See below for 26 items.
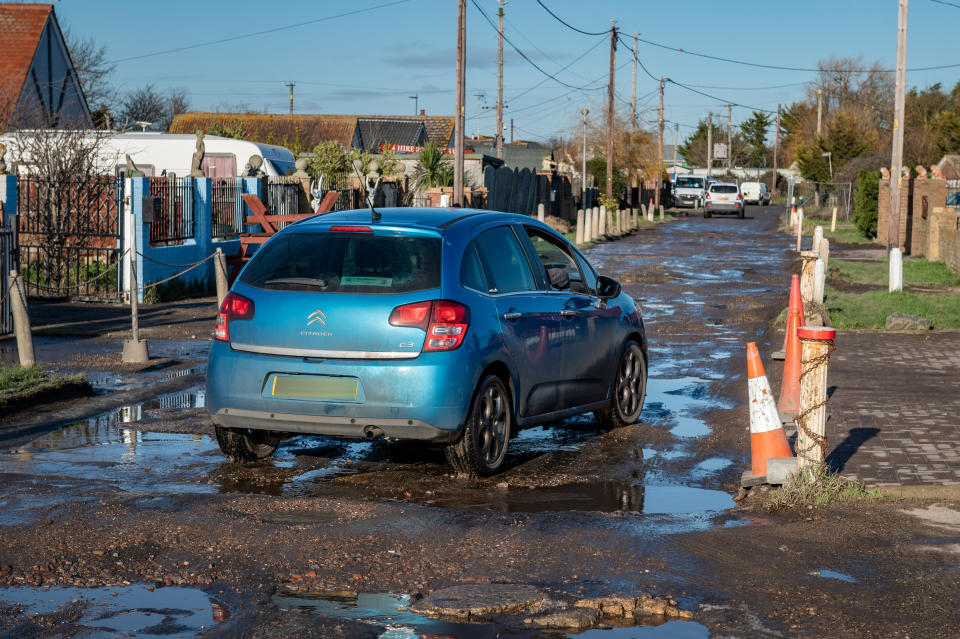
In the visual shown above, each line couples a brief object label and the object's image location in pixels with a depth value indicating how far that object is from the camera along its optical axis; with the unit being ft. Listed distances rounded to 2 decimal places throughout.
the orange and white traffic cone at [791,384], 30.83
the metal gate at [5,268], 44.93
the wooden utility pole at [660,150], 259.70
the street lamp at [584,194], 183.54
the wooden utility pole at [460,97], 97.40
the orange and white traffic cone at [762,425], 24.02
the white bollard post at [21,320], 36.52
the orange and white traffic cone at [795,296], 37.08
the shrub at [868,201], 136.36
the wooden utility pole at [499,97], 156.60
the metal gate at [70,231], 63.57
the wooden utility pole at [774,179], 364.50
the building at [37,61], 132.36
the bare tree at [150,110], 256.93
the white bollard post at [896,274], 67.46
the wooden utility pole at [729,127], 450.71
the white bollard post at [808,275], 49.67
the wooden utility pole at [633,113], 242.37
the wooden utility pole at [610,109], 182.60
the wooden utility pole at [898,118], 100.78
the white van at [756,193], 294.05
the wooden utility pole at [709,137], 392.31
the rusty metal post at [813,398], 22.76
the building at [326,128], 202.18
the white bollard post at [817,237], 74.13
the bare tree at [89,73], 184.24
